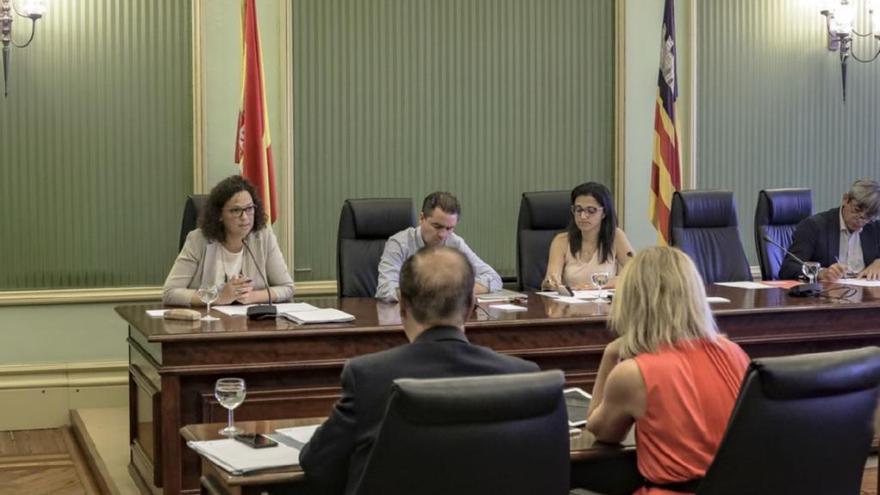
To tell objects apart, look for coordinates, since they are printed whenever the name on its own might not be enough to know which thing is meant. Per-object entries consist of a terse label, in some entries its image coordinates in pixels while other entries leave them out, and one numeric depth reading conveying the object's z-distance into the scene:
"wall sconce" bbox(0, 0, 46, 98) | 5.75
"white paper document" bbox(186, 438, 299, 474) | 2.62
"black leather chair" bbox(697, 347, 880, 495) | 2.49
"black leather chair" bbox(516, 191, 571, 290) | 6.02
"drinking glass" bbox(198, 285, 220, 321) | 4.72
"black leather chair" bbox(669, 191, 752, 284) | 6.18
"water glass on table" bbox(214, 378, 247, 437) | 2.99
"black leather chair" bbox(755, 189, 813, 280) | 6.44
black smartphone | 2.80
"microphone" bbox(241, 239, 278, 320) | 4.61
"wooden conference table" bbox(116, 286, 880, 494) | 4.24
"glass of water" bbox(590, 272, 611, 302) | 5.19
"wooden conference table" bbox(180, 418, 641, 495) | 2.59
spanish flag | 6.03
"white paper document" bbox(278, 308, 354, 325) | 4.52
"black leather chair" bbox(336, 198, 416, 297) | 5.63
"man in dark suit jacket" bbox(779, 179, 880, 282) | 6.03
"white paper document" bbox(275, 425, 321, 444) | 2.86
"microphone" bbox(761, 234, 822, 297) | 5.38
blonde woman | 2.71
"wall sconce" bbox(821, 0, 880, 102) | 7.08
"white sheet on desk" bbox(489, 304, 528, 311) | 4.96
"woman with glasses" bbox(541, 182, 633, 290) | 5.72
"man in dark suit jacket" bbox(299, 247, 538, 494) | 2.46
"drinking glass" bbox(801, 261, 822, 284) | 5.59
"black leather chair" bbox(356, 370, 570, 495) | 2.29
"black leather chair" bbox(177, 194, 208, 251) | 5.51
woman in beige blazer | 5.05
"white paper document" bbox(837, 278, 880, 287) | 5.78
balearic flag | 6.87
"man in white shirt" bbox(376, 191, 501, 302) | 5.31
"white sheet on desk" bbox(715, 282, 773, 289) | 5.76
